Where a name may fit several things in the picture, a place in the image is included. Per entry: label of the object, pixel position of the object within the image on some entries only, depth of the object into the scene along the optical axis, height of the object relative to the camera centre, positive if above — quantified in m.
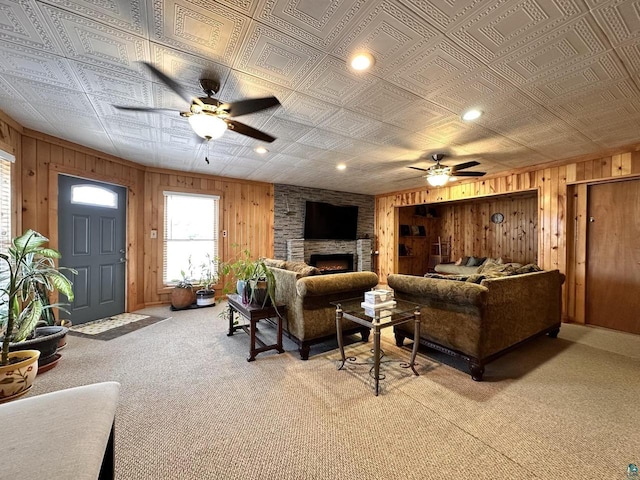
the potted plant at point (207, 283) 5.07 -0.88
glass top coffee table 2.25 -0.72
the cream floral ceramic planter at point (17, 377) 2.01 -1.08
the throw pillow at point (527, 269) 3.40 -0.39
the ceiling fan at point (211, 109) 2.18 +1.07
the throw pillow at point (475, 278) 2.64 -0.38
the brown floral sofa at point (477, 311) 2.41 -0.71
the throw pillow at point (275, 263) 3.65 -0.36
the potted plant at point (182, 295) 4.80 -1.05
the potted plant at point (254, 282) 2.90 -0.48
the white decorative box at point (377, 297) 2.46 -0.53
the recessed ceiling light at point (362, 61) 1.86 +1.25
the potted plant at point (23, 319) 2.06 -0.73
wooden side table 2.83 -0.84
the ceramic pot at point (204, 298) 5.05 -1.14
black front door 3.79 -0.10
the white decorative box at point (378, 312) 2.39 -0.66
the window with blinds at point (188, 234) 5.22 +0.06
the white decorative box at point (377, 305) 2.42 -0.60
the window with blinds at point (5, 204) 2.97 +0.34
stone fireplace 6.39 -0.31
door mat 3.52 -1.28
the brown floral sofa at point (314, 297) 2.84 -0.66
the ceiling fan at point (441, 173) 4.02 +1.01
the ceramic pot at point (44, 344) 2.47 -1.01
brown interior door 3.73 -0.22
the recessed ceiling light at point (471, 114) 2.64 +1.24
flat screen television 6.66 +0.42
